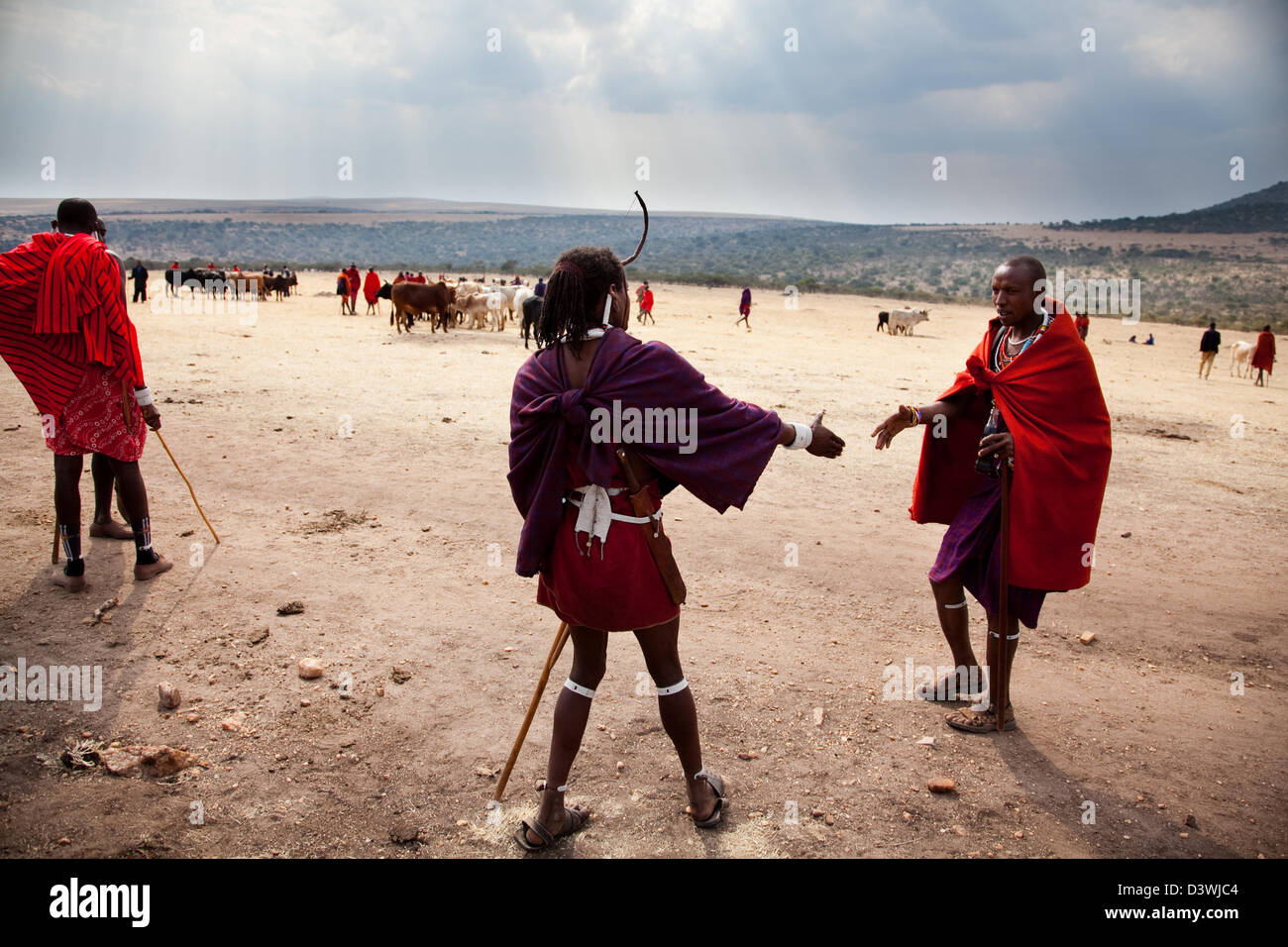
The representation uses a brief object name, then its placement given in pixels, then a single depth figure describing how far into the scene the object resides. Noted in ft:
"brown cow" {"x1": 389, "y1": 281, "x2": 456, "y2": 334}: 64.75
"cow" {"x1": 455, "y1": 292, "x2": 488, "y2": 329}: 73.61
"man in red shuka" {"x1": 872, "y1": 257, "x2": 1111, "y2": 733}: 12.05
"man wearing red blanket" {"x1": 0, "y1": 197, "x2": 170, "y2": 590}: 15.51
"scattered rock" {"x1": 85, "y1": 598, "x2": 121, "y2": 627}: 14.71
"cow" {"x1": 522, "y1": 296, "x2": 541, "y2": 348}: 59.98
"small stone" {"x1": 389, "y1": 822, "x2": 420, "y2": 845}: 9.74
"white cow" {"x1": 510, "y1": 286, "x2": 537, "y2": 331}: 69.91
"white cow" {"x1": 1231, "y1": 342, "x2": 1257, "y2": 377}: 64.90
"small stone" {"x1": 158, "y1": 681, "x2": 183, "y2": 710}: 12.28
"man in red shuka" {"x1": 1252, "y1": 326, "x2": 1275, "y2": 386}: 58.59
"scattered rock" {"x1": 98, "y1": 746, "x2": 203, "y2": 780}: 10.77
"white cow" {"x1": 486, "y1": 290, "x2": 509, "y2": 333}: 73.26
